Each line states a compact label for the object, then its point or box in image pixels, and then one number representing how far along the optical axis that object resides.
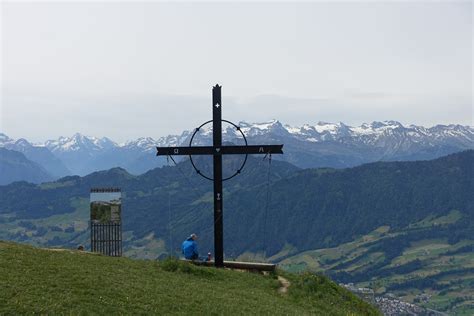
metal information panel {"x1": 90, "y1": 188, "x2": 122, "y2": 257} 32.47
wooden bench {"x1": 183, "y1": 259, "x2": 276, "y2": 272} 29.86
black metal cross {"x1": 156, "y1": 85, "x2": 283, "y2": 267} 30.44
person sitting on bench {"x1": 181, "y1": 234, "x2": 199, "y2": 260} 31.48
